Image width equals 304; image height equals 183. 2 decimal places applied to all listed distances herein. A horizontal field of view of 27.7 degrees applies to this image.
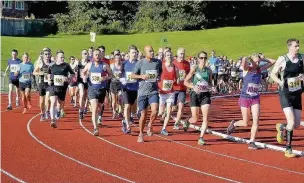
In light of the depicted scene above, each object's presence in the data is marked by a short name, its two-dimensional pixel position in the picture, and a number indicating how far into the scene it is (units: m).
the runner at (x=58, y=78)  15.65
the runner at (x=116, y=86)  16.91
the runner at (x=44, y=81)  16.45
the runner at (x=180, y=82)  14.90
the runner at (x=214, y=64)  28.74
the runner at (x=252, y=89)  12.40
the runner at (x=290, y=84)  11.33
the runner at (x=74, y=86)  19.03
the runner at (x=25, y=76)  19.20
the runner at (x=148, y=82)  13.16
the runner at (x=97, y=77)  14.34
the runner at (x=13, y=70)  20.16
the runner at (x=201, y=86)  12.89
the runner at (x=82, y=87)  17.53
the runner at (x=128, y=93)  14.55
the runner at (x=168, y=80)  13.93
